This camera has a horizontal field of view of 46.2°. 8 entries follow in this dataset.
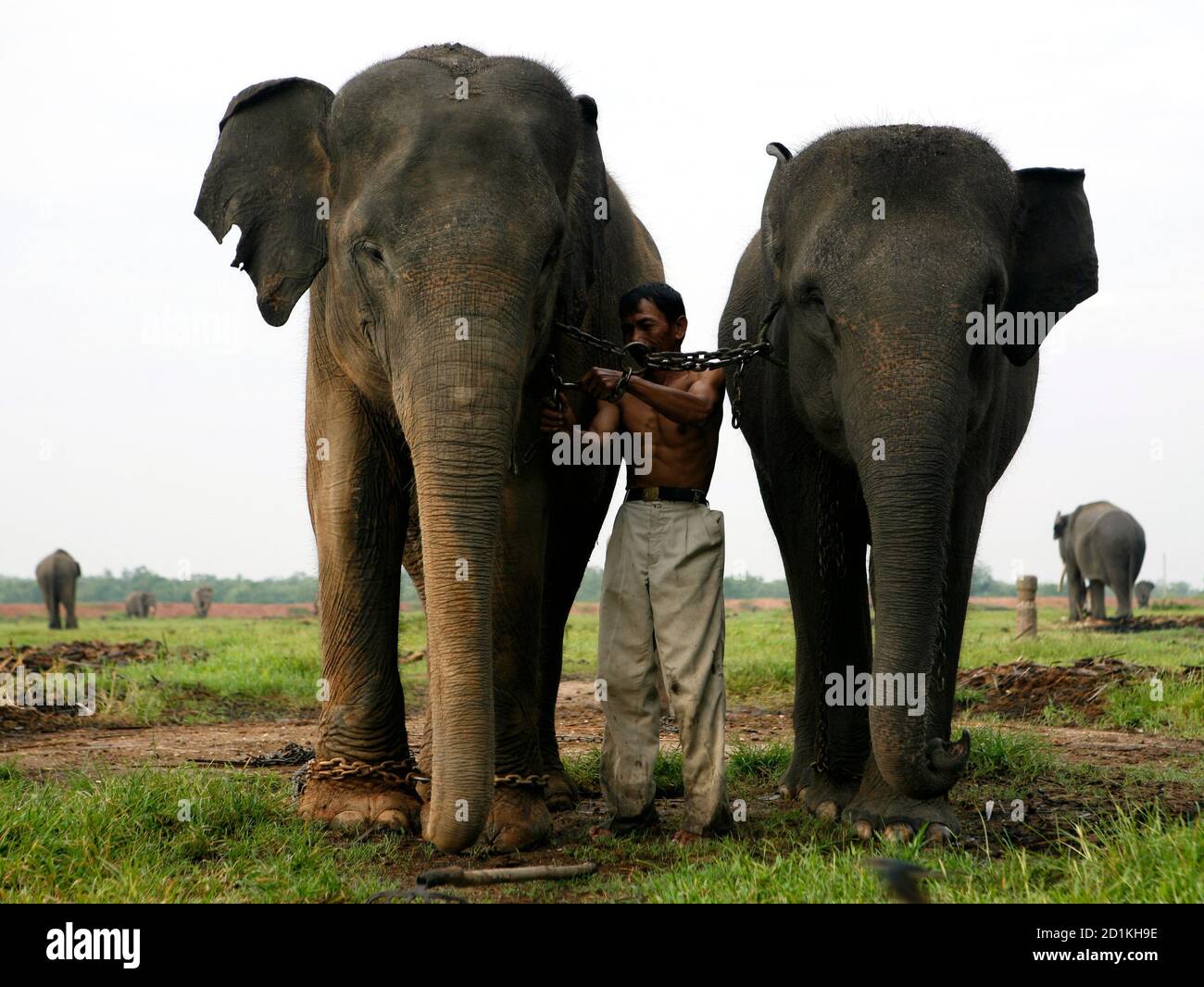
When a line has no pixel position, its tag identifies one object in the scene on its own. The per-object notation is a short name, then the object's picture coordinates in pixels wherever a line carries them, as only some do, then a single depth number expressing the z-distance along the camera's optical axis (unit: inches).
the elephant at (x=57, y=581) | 1285.7
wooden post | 729.6
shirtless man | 222.7
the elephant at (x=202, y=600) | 1743.4
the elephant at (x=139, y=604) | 1673.2
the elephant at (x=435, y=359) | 187.6
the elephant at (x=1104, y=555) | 1093.8
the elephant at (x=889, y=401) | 203.0
